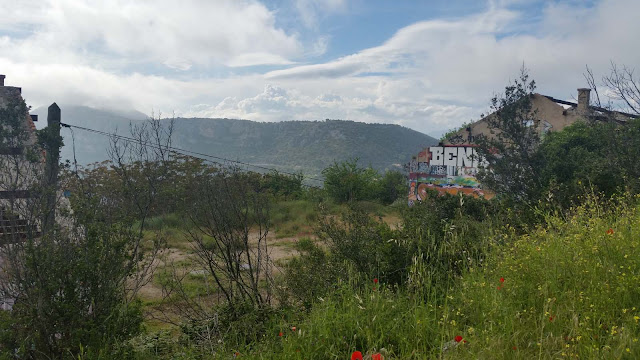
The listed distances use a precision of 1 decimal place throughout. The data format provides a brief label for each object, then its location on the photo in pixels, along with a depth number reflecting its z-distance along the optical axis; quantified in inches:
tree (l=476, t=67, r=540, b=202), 414.9
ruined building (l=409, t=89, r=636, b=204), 748.0
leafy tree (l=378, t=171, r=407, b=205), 1128.8
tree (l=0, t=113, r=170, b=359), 137.3
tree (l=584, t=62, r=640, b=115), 348.5
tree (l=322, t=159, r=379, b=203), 990.4
